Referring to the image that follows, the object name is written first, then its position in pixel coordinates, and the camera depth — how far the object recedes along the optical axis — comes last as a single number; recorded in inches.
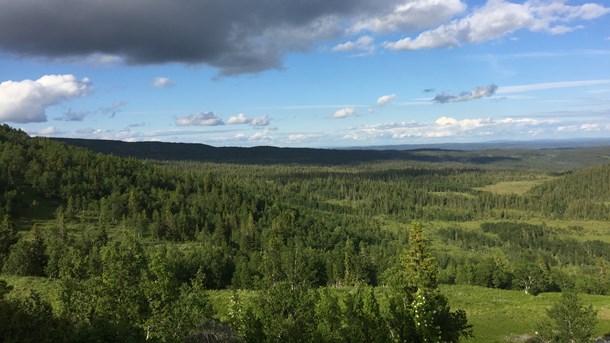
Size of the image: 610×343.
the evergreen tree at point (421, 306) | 1301.7
